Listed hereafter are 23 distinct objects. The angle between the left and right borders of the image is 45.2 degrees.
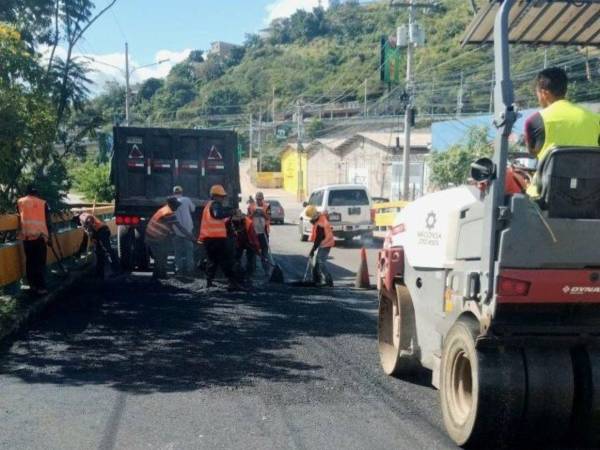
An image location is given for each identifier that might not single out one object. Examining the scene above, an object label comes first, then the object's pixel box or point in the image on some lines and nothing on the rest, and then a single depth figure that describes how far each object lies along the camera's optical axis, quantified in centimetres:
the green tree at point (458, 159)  2669
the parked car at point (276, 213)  3323
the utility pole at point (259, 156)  7134
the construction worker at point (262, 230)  1404
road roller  433
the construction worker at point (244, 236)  1317
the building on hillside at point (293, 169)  5756
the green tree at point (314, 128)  7375
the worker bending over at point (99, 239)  1308
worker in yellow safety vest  457
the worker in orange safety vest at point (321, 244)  1248
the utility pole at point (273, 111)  9388
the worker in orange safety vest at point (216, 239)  1115
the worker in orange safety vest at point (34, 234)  966
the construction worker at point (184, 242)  1201
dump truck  1337
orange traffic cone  1220
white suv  2192
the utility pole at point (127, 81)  3862
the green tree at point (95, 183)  2377
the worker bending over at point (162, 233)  1196
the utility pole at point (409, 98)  2653
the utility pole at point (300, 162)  5390
